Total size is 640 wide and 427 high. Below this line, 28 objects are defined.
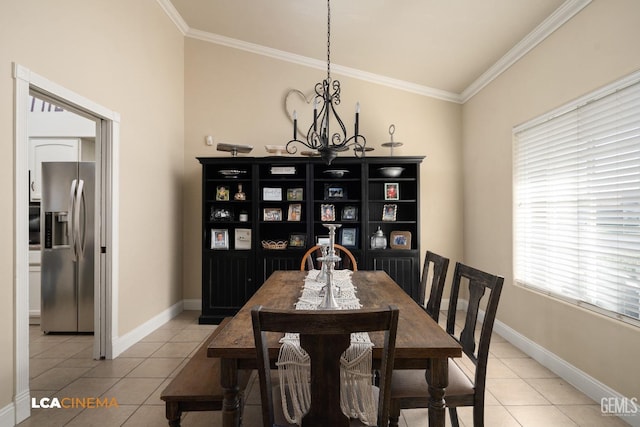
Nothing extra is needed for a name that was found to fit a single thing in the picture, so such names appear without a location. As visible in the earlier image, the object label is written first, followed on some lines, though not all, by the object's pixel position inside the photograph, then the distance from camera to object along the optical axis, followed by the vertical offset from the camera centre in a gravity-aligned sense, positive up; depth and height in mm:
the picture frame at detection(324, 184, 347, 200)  4328 +284
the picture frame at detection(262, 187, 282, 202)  4230 +253
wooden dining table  1344 -542
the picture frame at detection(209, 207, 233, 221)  4245 -7
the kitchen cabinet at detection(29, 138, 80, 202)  3936 +720
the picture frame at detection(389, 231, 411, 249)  4250 -320
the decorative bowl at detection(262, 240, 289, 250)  4172 -363
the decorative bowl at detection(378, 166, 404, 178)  4141 +525
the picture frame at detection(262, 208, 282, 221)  4250 +5
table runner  1224 -604
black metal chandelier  2320 +476
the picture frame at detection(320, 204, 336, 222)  4250 +29
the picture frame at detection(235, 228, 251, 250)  4234 -292
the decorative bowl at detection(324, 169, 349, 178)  4168 +515
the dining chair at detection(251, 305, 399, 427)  1056 -424
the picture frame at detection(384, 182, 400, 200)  4316 +294
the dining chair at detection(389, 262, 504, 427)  1590 -821
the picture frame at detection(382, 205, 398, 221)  4324 +17
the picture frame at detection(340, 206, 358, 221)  4305 +5
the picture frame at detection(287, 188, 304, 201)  4289 +257
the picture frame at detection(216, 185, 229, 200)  4230 +265
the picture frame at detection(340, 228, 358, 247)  4297 -285
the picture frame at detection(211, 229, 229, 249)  4195 -301
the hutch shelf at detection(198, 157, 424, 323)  4113 -20
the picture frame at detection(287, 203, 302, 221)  4258 +18
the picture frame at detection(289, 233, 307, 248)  4219 -317
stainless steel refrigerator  3568 -453
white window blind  2141 +95
